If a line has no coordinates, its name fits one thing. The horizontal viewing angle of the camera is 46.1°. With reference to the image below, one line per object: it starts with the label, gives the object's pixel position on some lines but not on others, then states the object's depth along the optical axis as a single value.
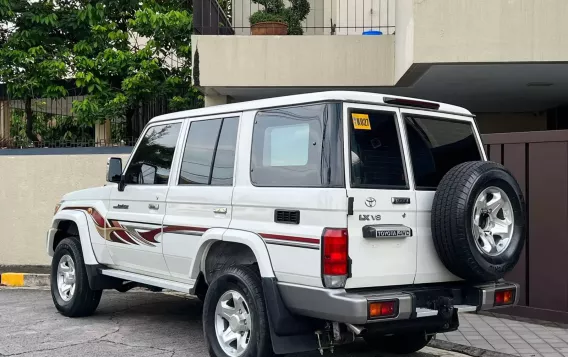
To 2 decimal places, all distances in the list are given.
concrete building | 8.46
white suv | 4.62
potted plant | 11.01
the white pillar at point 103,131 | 13.09
